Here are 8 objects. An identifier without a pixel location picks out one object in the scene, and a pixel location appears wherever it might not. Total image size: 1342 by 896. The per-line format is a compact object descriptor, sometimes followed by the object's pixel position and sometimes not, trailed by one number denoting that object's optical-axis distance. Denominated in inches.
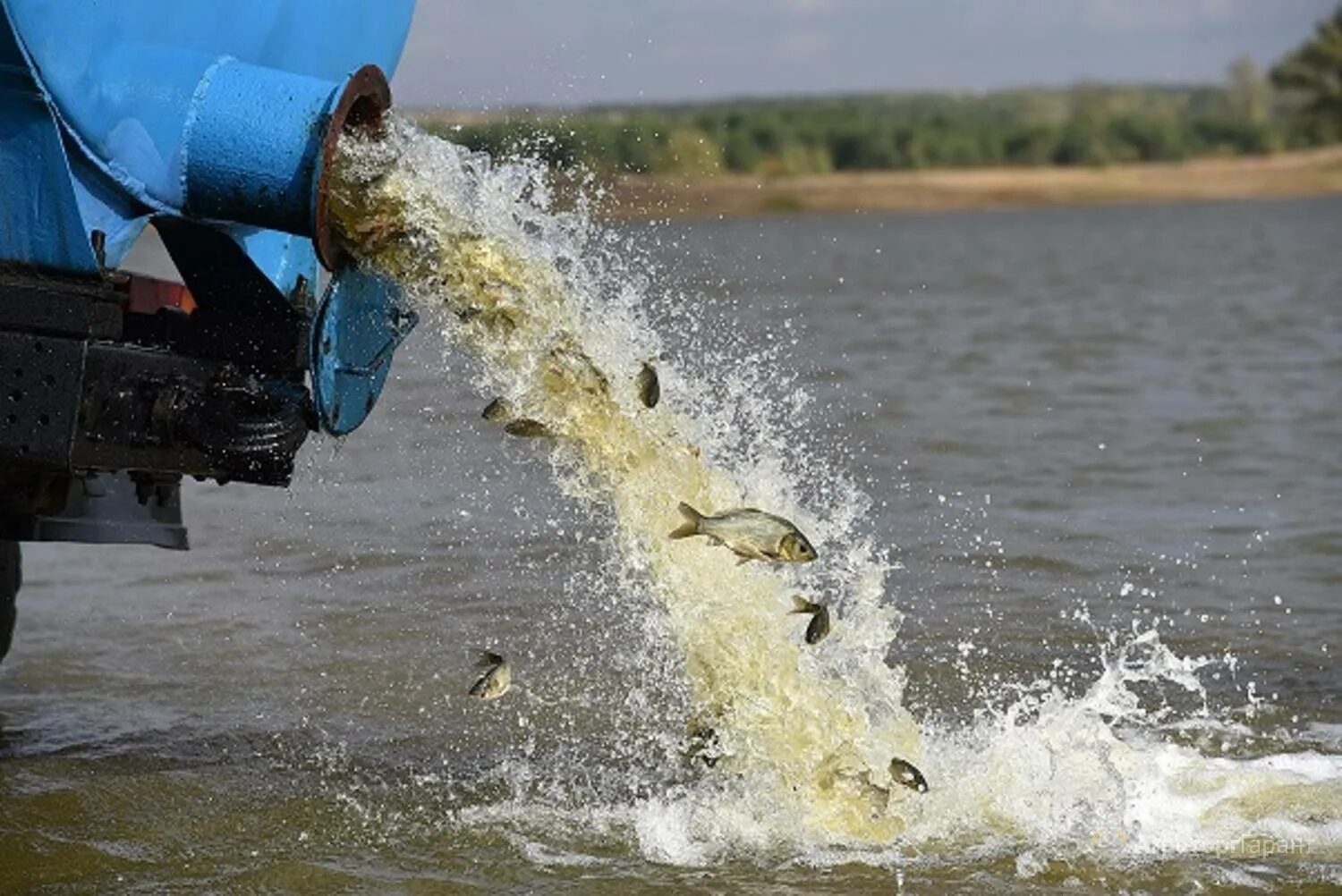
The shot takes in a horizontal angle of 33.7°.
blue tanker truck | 217.3
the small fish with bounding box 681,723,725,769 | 258.4
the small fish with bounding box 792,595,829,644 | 237.6
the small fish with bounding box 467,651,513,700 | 246.7
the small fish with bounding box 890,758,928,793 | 235.9
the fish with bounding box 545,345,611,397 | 245.4
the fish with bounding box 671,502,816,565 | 233.3
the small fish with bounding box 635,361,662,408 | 240.7
